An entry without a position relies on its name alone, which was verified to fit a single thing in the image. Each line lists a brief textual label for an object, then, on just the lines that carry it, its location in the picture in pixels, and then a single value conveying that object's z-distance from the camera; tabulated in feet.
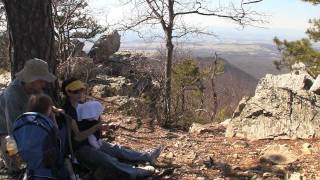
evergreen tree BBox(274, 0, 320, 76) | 45.20
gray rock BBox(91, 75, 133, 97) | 31.21
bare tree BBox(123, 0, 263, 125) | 41.55
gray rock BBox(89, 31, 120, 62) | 44.33
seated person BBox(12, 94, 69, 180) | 8.54
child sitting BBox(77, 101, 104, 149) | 11.34
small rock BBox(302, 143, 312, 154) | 14.33
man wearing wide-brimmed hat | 10.57
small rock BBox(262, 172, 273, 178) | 12.23
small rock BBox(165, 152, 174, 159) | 14.67
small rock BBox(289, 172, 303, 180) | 11.84
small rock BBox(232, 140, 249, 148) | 16.02
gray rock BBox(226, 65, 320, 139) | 16.69
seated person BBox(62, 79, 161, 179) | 11.21
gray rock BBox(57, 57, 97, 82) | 29.72
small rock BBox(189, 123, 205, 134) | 20.12
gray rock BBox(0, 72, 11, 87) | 32.33
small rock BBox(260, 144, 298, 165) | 13.57
